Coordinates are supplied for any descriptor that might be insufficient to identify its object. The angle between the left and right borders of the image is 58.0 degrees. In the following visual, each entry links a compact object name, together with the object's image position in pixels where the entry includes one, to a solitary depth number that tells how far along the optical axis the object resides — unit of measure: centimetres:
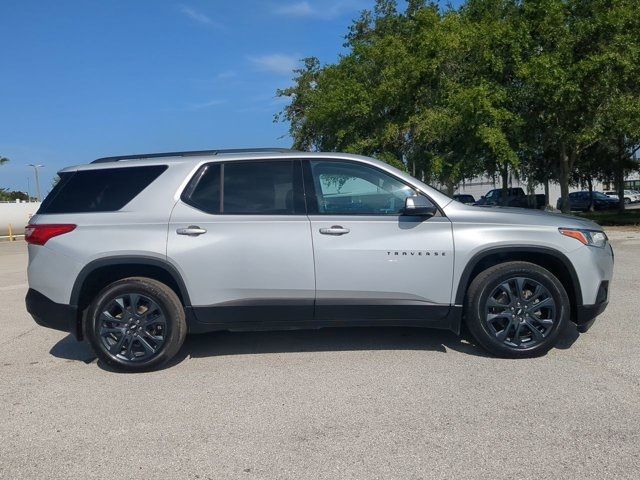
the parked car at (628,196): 4759
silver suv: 488
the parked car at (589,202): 4016
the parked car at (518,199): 3191
